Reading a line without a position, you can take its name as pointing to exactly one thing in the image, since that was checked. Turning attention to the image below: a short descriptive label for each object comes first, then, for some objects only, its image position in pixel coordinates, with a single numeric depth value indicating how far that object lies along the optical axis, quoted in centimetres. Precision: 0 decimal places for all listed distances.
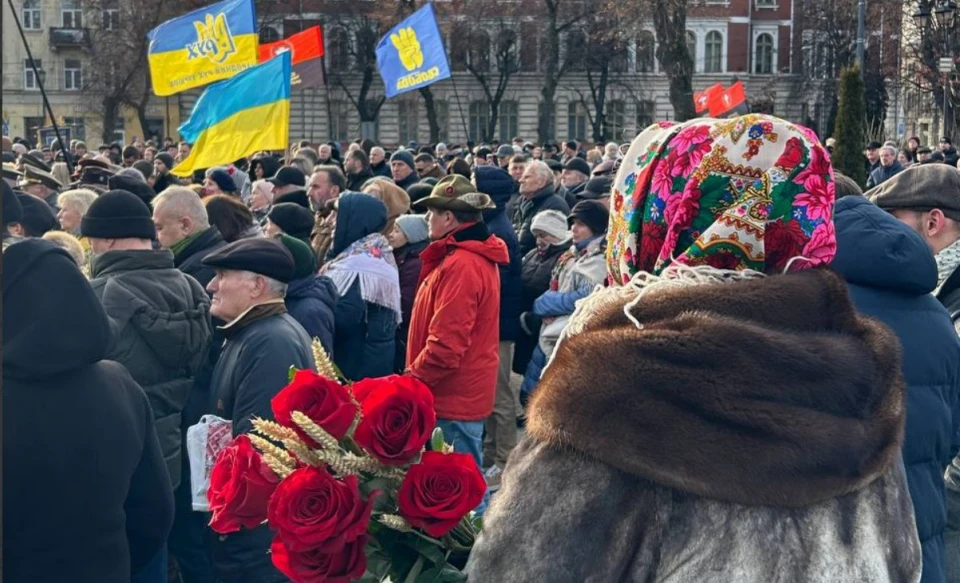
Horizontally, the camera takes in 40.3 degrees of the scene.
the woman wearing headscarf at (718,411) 185
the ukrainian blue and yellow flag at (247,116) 1134
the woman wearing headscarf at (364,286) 657
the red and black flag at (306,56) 1934
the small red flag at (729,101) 2311
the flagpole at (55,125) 1141
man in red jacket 568
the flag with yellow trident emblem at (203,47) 1352
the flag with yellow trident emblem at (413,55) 1683
